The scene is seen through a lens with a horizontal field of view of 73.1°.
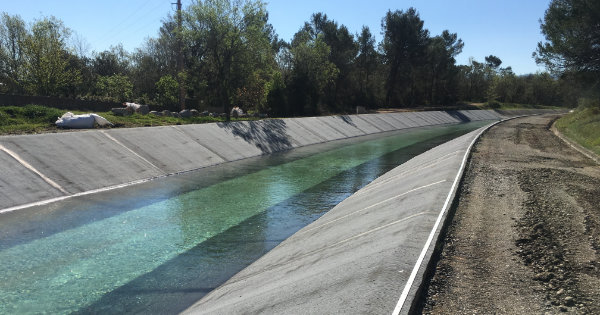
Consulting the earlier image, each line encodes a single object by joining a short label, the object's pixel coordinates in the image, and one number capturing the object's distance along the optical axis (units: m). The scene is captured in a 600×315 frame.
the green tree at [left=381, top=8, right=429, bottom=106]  74.88
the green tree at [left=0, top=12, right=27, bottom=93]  45.84
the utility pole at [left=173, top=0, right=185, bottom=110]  36.46
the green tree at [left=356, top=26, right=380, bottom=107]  73.44
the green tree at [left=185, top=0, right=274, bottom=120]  35.56
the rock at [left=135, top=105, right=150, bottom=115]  34.09
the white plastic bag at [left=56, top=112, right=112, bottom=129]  24.03
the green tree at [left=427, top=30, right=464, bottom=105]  87.56
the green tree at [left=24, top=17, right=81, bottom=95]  39.97
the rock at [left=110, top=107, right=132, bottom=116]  31.66
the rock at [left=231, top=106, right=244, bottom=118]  43.62
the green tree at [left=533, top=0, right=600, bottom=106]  32.22
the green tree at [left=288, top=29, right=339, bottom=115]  50.00
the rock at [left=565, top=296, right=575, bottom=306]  5.44
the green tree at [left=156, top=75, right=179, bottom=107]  45.19
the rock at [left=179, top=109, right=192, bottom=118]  36.69
